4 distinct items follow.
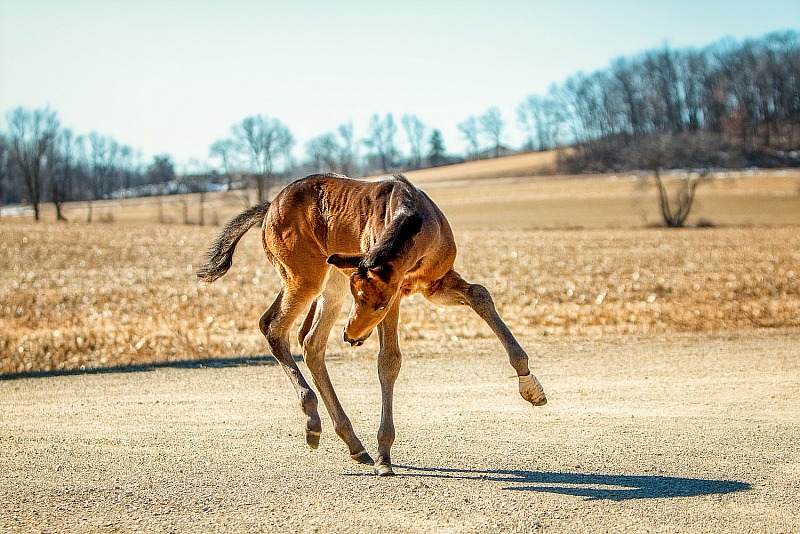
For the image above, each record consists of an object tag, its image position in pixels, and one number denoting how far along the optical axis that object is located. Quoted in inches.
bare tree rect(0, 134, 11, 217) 4043.3
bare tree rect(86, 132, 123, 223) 4087.6
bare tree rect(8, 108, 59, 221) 3235.7
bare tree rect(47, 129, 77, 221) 3472.0
